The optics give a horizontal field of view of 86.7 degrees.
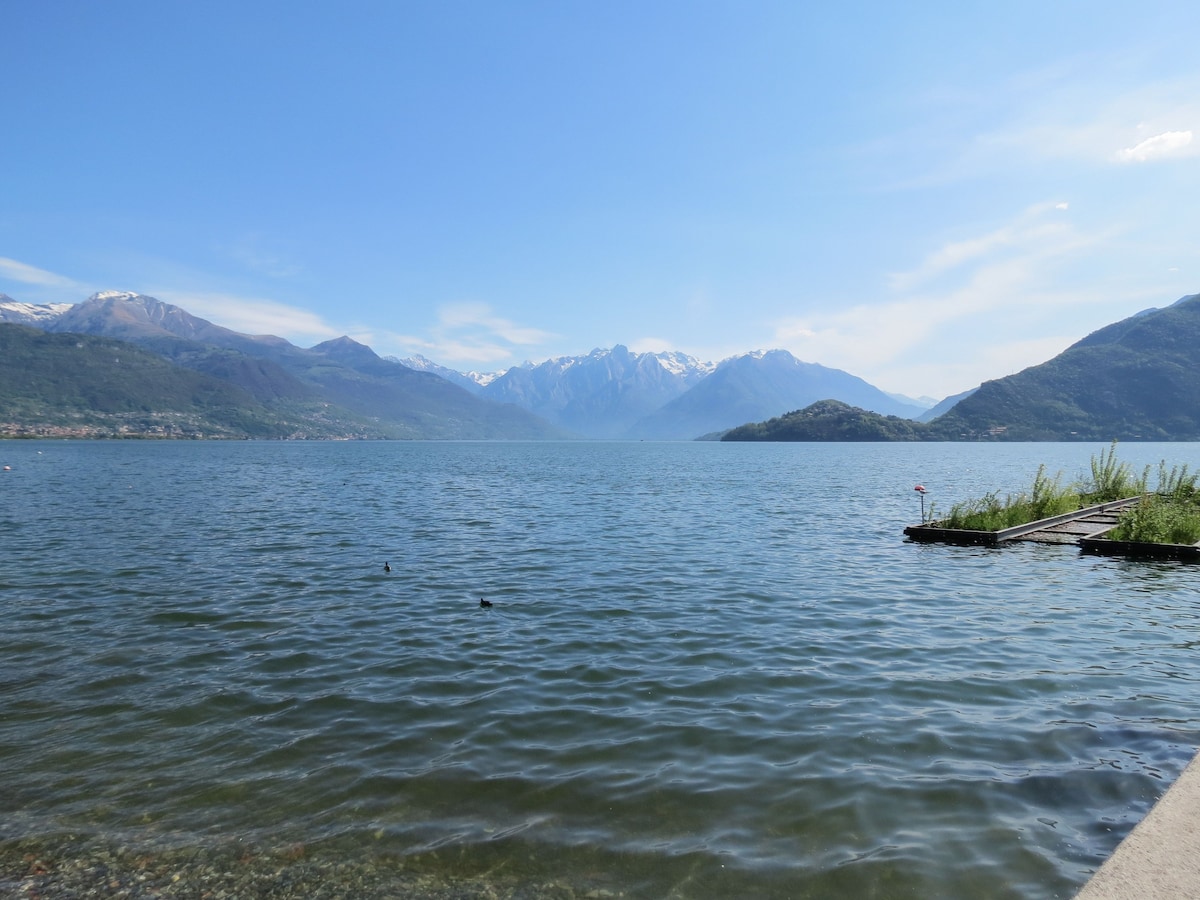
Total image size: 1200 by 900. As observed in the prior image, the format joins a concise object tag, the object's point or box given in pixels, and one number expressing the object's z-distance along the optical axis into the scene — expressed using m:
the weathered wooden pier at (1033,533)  30.45
